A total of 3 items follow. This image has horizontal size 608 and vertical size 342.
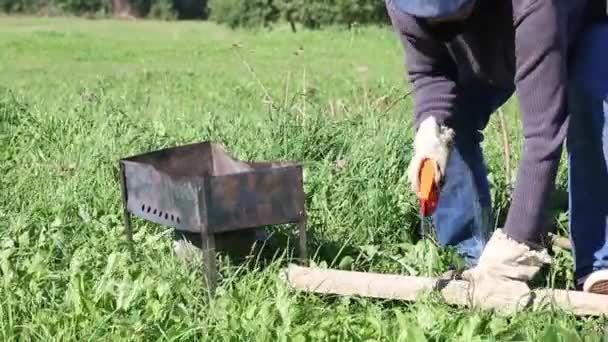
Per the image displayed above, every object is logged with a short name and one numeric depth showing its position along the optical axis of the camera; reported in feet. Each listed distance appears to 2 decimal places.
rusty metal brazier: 10.21
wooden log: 9.61
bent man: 9.56
